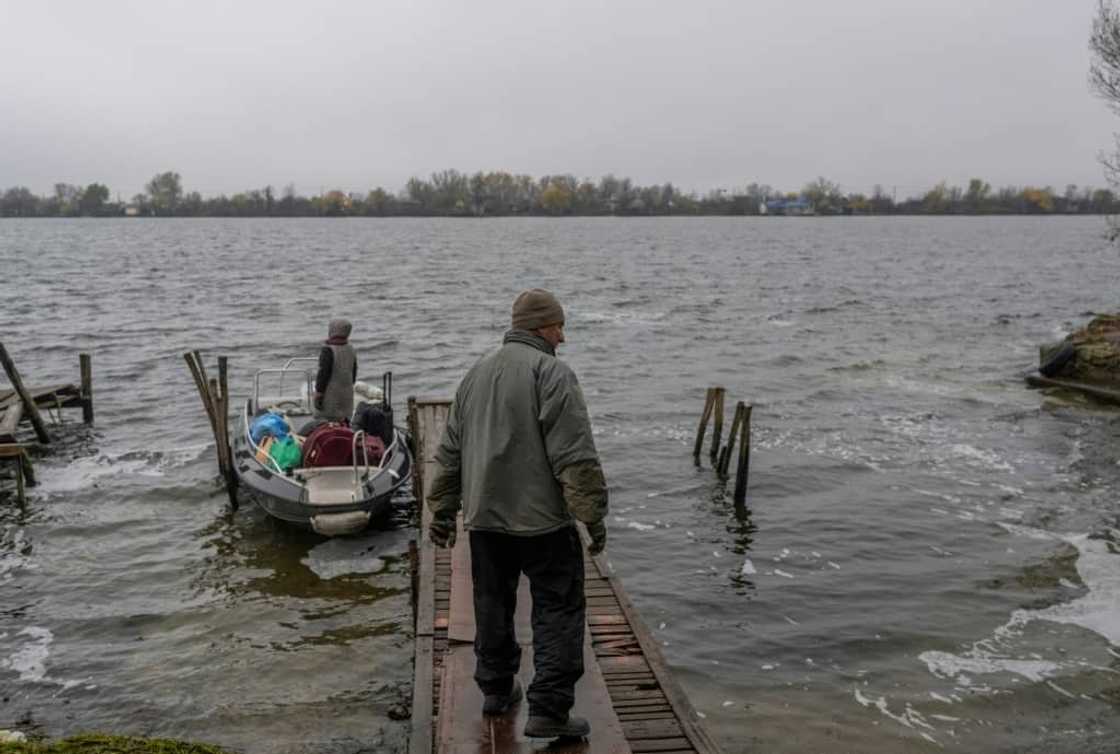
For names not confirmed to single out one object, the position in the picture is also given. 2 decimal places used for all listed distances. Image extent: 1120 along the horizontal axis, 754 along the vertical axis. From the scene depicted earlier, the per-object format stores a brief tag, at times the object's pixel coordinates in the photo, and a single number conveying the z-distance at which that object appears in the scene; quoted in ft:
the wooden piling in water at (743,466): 49.60
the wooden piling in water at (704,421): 57.72
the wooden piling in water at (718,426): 55.77
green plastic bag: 44.75
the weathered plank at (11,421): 51.34
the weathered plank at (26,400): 57.62
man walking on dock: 15.70
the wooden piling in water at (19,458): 47.01
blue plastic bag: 48.32
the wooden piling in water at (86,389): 65.57
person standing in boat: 43.68
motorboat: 41.88
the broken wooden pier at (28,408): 47.73
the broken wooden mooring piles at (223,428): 47.96
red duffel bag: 44.45
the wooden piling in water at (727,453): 52.35
